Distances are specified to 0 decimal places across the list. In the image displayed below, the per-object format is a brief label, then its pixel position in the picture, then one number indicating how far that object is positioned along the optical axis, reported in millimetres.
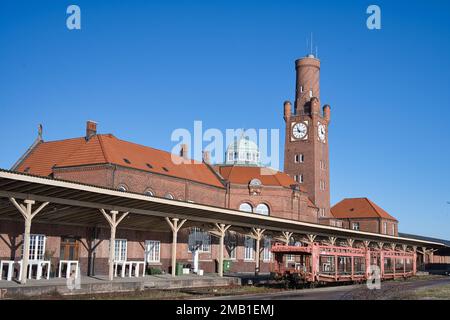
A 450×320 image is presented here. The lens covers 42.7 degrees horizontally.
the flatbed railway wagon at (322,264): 30406
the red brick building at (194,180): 34844
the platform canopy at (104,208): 23595
